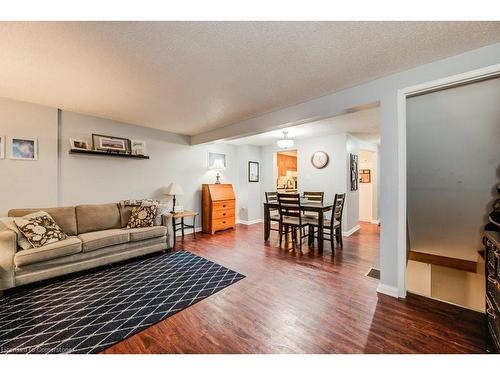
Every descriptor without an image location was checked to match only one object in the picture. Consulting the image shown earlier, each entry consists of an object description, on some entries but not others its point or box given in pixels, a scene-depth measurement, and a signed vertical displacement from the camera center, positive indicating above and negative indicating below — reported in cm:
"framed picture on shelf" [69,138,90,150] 323 +71
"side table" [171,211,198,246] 383 -70
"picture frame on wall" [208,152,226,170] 513 +69
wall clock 488 +66
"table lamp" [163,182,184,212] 412 -6
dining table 345 -41
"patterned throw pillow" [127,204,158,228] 328 -48
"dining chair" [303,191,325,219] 442 -23
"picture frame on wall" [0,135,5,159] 272 +56
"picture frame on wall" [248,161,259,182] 609 +48
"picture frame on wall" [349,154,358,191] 479 +38
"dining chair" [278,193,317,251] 359 -47
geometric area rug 149 -111
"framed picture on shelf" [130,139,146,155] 392 +79
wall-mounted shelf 326 +58
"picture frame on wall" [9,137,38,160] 280 +56
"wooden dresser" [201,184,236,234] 480 -50
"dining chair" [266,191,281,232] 428 -22
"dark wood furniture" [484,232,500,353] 123 -66
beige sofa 217 -73
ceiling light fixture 419 +90
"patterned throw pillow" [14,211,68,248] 233 -48
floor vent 250 -110
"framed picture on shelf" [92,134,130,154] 351 +79
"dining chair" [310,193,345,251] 350 -64
